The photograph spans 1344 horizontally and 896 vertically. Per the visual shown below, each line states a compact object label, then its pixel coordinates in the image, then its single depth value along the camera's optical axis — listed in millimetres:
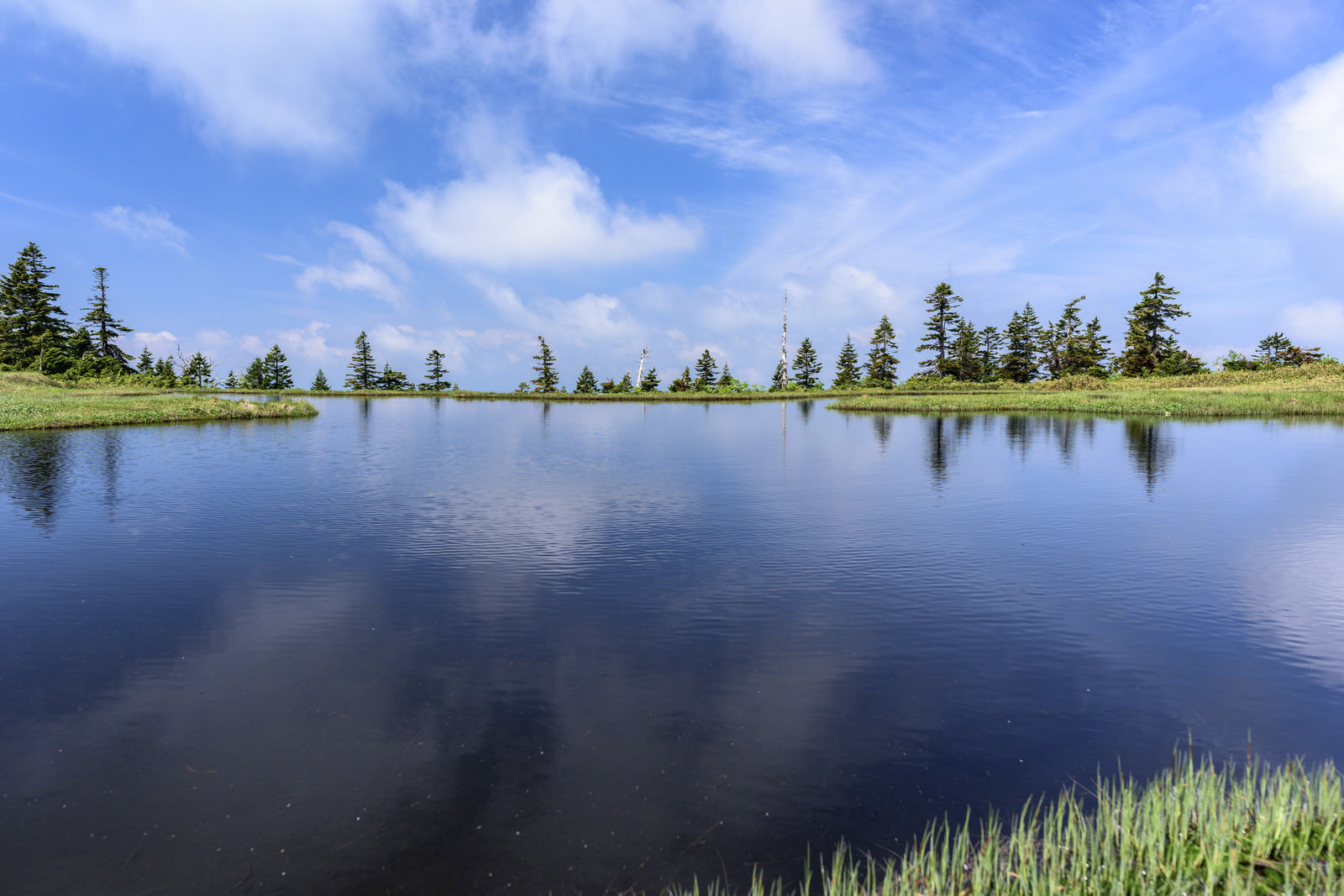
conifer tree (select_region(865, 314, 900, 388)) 110875
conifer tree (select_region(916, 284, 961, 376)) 104812
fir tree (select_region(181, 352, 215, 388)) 104688
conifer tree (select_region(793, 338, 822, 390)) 121938
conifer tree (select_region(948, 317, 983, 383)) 104625
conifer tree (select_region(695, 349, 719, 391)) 119375
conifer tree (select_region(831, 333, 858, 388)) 118000
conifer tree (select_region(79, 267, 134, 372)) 89000
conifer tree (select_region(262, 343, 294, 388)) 112938
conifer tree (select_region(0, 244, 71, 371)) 79812
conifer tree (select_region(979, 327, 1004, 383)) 109062
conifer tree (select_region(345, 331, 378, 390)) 119312
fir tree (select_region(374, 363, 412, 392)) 121812
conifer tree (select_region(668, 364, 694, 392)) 119938
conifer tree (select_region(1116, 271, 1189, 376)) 102000
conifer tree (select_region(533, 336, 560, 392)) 116250
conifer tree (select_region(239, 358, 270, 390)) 112125
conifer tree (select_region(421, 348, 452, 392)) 123188
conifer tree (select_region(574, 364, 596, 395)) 116438
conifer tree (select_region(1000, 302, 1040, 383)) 107500
